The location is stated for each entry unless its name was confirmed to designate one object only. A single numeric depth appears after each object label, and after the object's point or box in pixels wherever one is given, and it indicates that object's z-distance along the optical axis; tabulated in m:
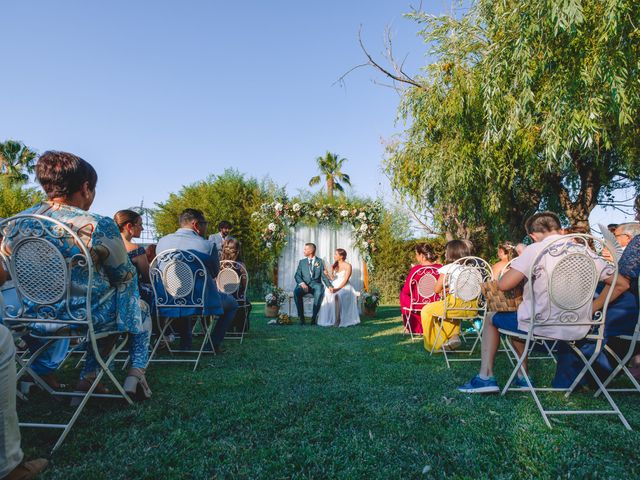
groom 9.20
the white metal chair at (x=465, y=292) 4.57
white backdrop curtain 12.18
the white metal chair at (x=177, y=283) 3.97
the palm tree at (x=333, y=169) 33.47
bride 8.97
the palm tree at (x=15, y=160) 26.11
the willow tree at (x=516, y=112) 5.57
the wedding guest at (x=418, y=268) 6.38
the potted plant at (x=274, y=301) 9.91
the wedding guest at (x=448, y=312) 4.91
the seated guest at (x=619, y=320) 2.88
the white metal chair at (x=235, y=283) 6.20
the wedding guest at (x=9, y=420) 1.58
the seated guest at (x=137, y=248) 3.72
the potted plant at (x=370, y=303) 10.70
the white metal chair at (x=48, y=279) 2.21
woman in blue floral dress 2.38
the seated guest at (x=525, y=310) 2.70
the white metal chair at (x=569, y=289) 2.61
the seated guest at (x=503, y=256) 5.29
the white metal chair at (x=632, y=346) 2.74
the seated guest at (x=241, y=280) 6.43
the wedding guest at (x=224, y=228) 7.62
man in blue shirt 4.25
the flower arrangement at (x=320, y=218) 11.96
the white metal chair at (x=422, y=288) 5.96
